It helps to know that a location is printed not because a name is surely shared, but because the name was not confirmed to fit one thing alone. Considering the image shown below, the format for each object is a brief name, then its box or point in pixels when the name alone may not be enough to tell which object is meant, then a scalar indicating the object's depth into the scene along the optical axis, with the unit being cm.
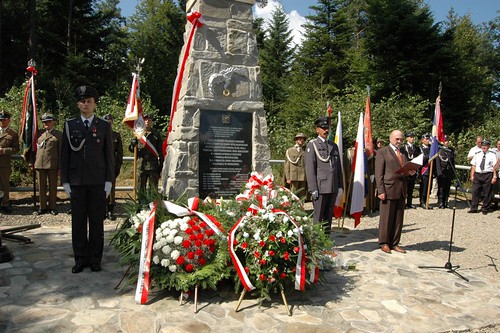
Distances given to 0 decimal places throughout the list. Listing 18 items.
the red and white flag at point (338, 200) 672
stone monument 491
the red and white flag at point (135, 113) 618
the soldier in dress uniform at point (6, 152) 766
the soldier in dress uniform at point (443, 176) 1048
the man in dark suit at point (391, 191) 581
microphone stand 498
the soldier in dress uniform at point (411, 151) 980
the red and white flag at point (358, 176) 661
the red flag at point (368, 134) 779
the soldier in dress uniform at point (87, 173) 438
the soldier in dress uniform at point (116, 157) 756
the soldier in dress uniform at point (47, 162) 765
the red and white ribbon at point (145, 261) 367
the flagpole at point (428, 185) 1026
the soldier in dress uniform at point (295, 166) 965
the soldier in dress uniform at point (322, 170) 559
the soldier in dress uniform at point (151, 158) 730
